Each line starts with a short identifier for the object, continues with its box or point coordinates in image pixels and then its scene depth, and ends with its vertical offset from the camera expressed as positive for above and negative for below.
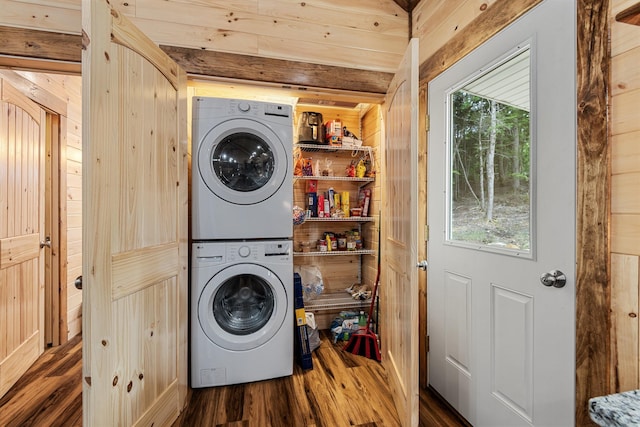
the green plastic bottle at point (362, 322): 2.56 -0.99
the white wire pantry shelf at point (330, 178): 2.60 +0.31
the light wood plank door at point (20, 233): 1.84 -0.14
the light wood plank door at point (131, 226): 1.04 -0.06
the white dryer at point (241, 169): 1.83 +0.29
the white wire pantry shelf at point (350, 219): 2.61 -0.06
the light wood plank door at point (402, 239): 1.30 -0.14
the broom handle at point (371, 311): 2.37 -0.82
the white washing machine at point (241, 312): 1.82 -0.67
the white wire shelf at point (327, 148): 2.57 +0.60
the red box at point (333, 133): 2.69 +0.75
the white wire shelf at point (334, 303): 2.57 -0.83
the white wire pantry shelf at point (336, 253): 2.58 -0.37
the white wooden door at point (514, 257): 1.05 -0.21
